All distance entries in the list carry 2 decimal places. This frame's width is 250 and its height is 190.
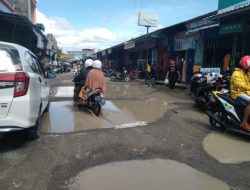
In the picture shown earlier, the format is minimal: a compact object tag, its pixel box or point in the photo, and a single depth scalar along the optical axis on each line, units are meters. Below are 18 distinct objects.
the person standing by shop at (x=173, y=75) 9.96
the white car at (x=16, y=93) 2.77
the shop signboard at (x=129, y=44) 16.00
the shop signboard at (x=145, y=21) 28.67
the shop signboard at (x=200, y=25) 8.46
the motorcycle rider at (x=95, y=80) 4.97
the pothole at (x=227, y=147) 3.01
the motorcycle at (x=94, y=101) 4.81
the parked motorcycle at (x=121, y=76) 14.59
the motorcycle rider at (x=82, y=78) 5.41
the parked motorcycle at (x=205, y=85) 5.04
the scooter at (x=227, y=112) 3.67
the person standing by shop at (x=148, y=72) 12.95
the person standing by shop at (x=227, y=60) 8.27
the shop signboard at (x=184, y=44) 10.65
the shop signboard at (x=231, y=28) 7.69
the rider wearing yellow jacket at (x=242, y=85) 3.59
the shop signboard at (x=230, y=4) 7.25
